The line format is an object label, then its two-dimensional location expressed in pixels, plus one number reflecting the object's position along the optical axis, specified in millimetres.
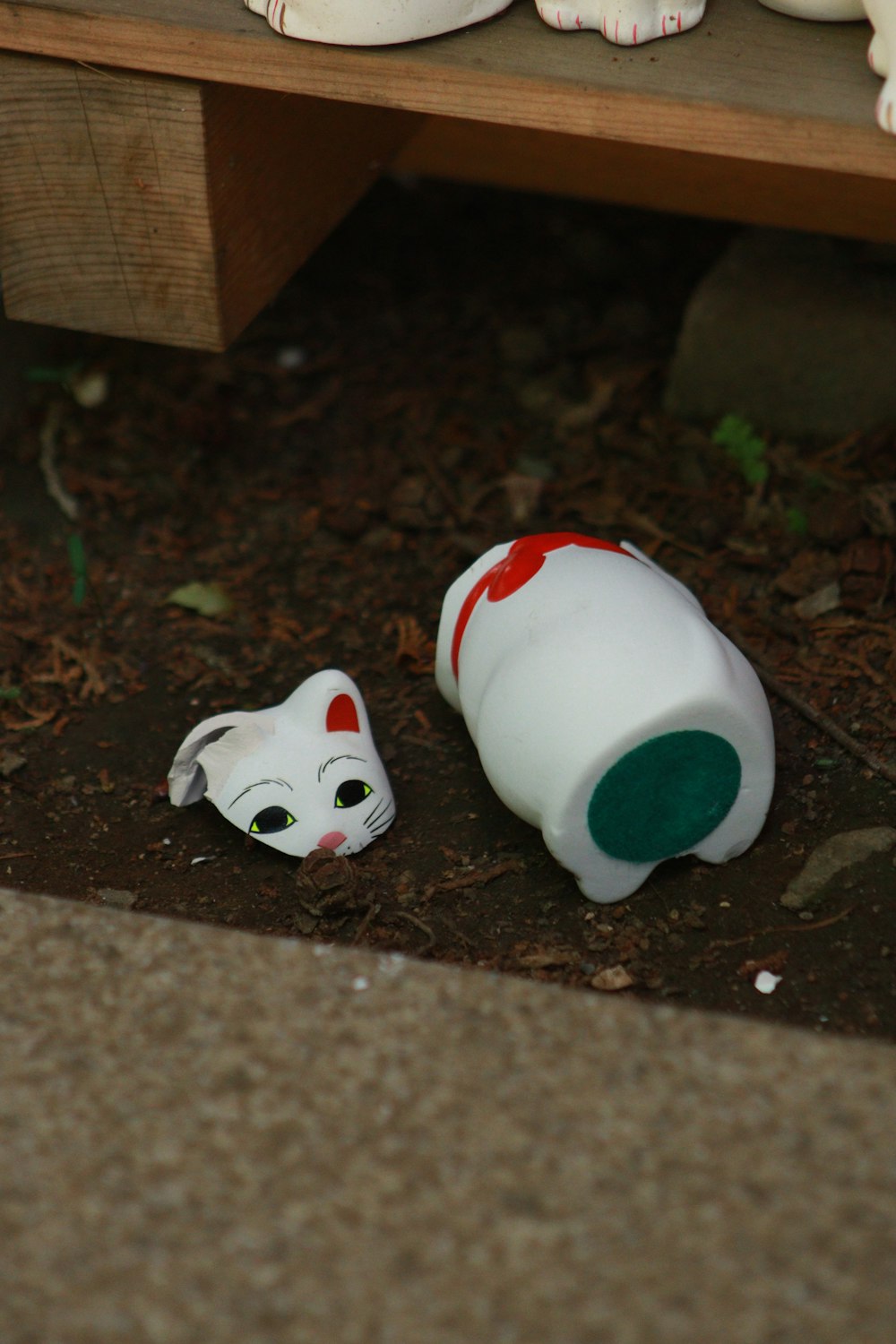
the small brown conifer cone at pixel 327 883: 4133
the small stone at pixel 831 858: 4066
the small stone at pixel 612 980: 3859
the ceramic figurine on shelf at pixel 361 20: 4094
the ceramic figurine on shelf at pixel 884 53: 3842
